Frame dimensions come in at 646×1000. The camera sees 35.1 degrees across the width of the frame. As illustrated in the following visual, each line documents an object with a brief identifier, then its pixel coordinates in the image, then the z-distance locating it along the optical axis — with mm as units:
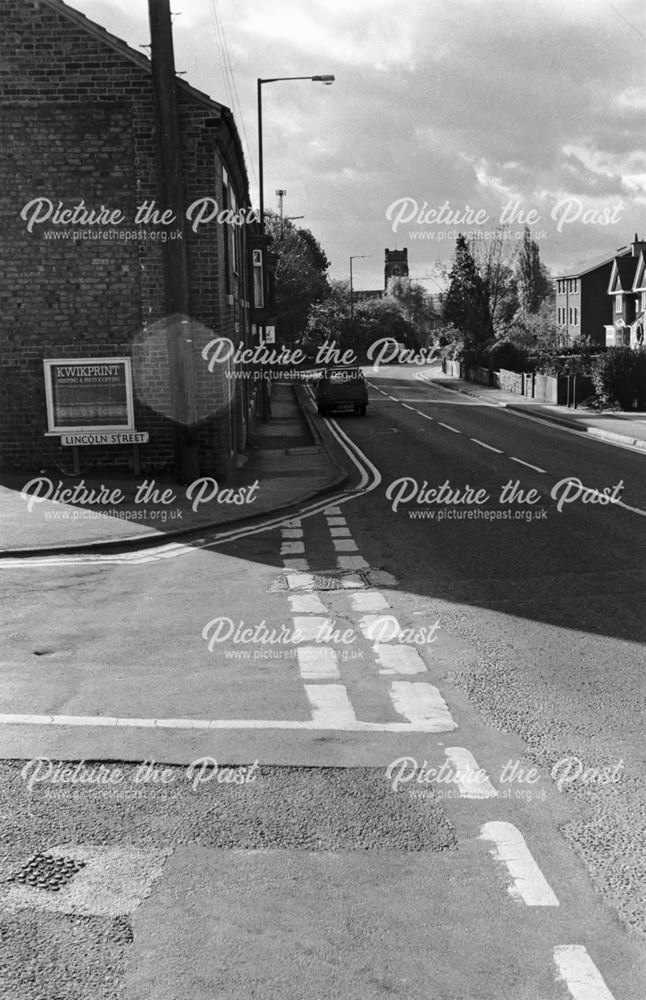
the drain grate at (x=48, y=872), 4531
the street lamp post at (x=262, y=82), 32222
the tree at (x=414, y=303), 130850
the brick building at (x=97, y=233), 17719
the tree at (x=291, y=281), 70688
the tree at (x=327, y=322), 93625
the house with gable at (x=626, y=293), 76431
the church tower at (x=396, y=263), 177750
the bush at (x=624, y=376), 38812
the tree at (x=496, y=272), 74562
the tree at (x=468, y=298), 72125
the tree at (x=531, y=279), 122188
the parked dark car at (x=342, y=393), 38688
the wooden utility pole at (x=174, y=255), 16516
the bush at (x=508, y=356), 60250
